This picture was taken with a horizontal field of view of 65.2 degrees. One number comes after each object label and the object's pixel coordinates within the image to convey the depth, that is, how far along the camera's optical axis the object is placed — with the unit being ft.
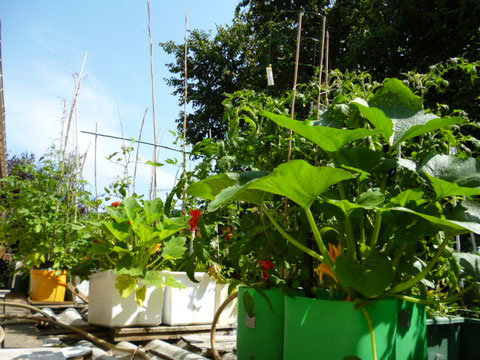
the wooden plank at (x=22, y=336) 4.97
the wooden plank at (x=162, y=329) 5.84
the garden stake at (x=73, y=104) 11.75
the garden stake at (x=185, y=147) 6.50
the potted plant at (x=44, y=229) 9.39
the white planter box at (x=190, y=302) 6.33
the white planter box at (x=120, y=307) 5.91
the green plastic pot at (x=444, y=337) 3.86
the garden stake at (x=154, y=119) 8.18
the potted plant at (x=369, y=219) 2.61
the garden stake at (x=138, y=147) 10.60
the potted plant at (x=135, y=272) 5.79
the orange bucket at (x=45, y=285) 9.28
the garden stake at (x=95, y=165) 12.12
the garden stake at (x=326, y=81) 4.56
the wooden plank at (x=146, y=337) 5.81
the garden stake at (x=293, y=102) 3.81
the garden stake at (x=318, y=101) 4.13
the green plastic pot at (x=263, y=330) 3.75
